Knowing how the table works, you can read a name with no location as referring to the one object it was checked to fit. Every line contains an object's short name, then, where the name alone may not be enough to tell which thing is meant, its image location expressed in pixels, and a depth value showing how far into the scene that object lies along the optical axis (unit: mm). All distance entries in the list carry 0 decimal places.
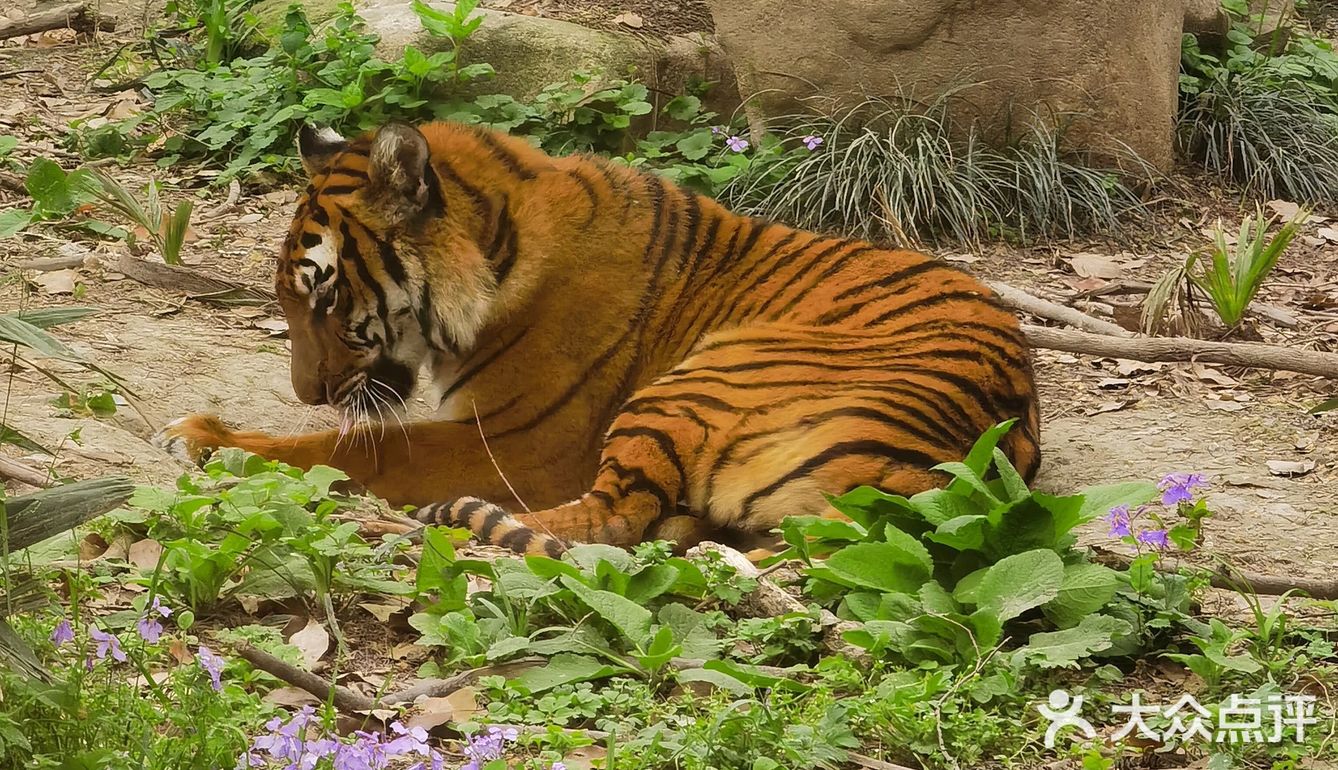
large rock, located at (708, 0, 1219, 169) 13703
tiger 8180
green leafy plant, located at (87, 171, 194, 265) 11875
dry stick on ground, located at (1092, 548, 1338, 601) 6398
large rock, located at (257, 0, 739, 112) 14969
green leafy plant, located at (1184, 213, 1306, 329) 11078
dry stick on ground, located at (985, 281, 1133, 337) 11297
